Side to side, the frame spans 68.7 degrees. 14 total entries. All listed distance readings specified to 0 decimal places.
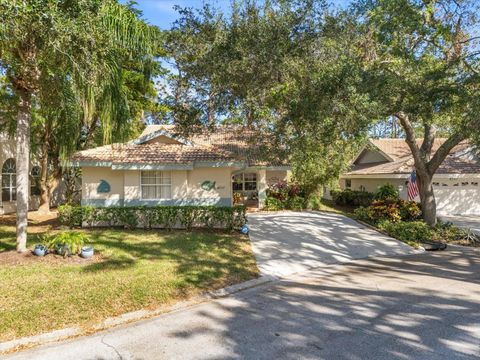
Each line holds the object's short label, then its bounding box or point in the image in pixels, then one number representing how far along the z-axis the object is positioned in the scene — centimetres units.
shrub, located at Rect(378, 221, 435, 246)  1382
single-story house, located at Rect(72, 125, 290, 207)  1531
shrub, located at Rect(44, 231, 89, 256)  940
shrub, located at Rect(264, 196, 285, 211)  2147
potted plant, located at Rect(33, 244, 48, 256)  920
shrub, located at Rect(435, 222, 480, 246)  1367
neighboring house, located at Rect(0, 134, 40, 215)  2006
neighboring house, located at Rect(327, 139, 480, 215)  2169
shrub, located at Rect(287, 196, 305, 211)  2189
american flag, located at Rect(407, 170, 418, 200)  1777
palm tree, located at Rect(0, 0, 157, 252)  702
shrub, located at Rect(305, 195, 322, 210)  2212
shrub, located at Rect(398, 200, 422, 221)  1741
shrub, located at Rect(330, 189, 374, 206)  2429
